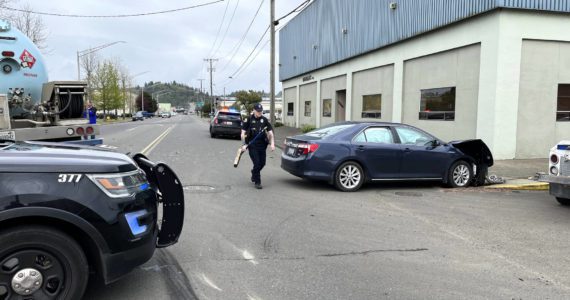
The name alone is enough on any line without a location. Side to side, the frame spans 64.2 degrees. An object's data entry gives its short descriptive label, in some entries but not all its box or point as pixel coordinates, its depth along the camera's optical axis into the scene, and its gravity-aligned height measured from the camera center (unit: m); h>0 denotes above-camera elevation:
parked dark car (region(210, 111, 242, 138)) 23.91 -0.47
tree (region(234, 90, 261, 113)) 99.94 +3.86
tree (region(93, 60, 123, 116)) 60.03 +3.54
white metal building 13.39 +1.73
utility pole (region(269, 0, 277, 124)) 24.08 +2.96
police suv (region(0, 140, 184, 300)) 3.20 -0.81
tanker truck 7.89 +0.29
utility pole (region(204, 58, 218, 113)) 81.62 +7.94
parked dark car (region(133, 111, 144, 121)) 72.85 -0.52
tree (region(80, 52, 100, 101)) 55.64 +5.81
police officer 9.31 -0.46
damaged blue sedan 8.99 -0.80
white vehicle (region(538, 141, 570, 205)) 7.26 -0.84
